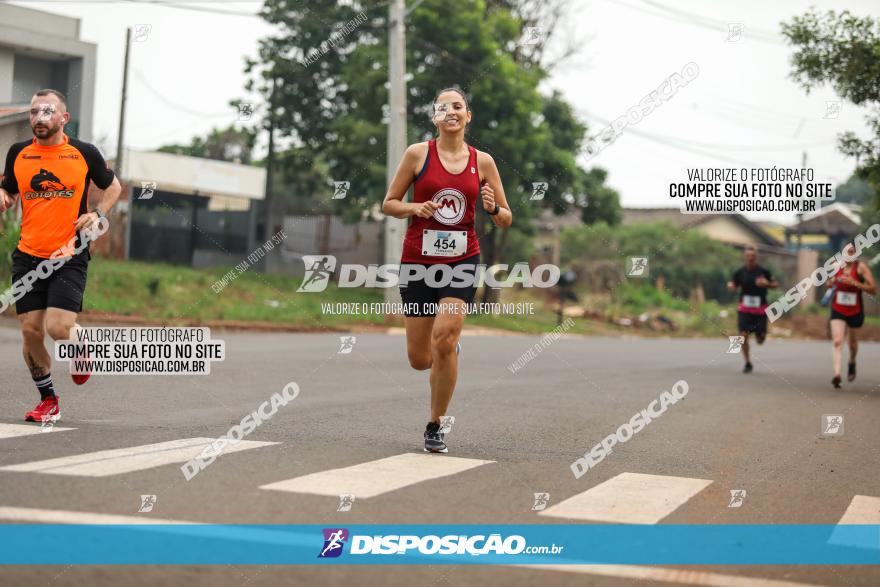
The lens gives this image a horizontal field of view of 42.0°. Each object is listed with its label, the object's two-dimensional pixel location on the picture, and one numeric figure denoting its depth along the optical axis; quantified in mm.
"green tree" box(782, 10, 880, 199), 16047
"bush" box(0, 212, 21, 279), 20234
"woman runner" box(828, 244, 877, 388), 15117
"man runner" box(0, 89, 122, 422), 7590
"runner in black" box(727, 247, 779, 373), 18203
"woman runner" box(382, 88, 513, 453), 7250
